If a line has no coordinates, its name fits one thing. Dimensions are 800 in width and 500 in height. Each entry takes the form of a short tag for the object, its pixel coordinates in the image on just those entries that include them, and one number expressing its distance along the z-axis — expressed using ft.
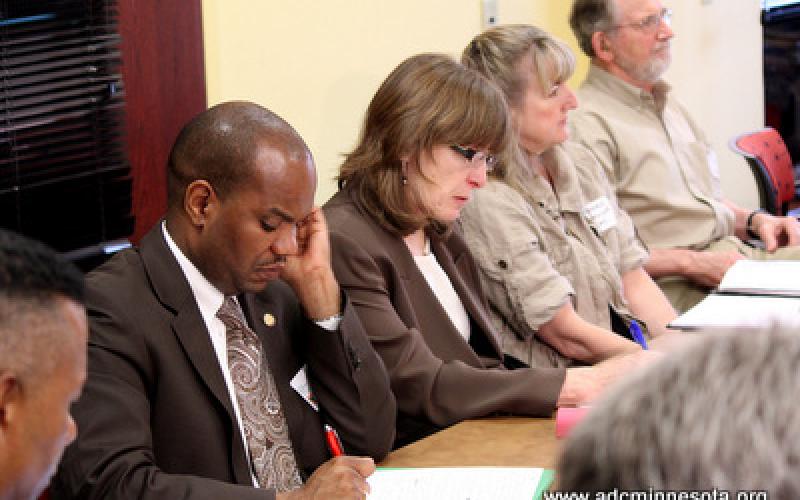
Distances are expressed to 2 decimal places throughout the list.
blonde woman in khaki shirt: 21.08
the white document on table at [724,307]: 19.82
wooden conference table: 14.37
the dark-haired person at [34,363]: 8.39
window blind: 17.30
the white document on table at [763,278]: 22.50
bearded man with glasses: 28.68
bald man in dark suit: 12.56
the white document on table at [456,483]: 13.02
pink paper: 15.11
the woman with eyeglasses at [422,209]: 17.71
